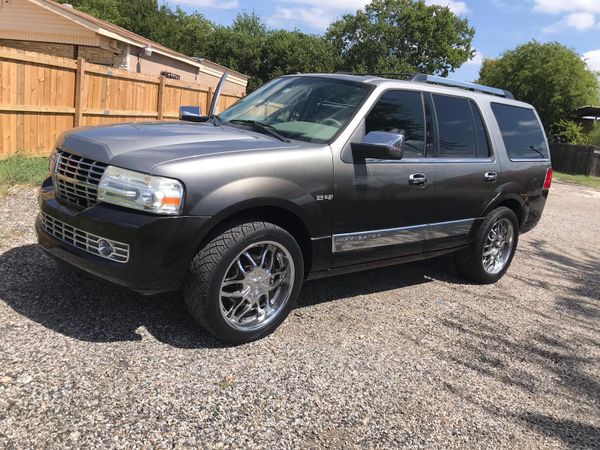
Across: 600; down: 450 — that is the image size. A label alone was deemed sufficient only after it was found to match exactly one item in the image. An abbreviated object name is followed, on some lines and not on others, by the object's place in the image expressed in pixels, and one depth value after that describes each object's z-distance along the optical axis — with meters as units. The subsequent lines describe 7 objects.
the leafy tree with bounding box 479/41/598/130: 31.58
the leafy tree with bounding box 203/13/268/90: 53.47
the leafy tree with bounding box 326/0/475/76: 61.03
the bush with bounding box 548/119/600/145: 30.88
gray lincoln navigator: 3.31
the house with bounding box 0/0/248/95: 18.22
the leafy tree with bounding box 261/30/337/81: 52.59
